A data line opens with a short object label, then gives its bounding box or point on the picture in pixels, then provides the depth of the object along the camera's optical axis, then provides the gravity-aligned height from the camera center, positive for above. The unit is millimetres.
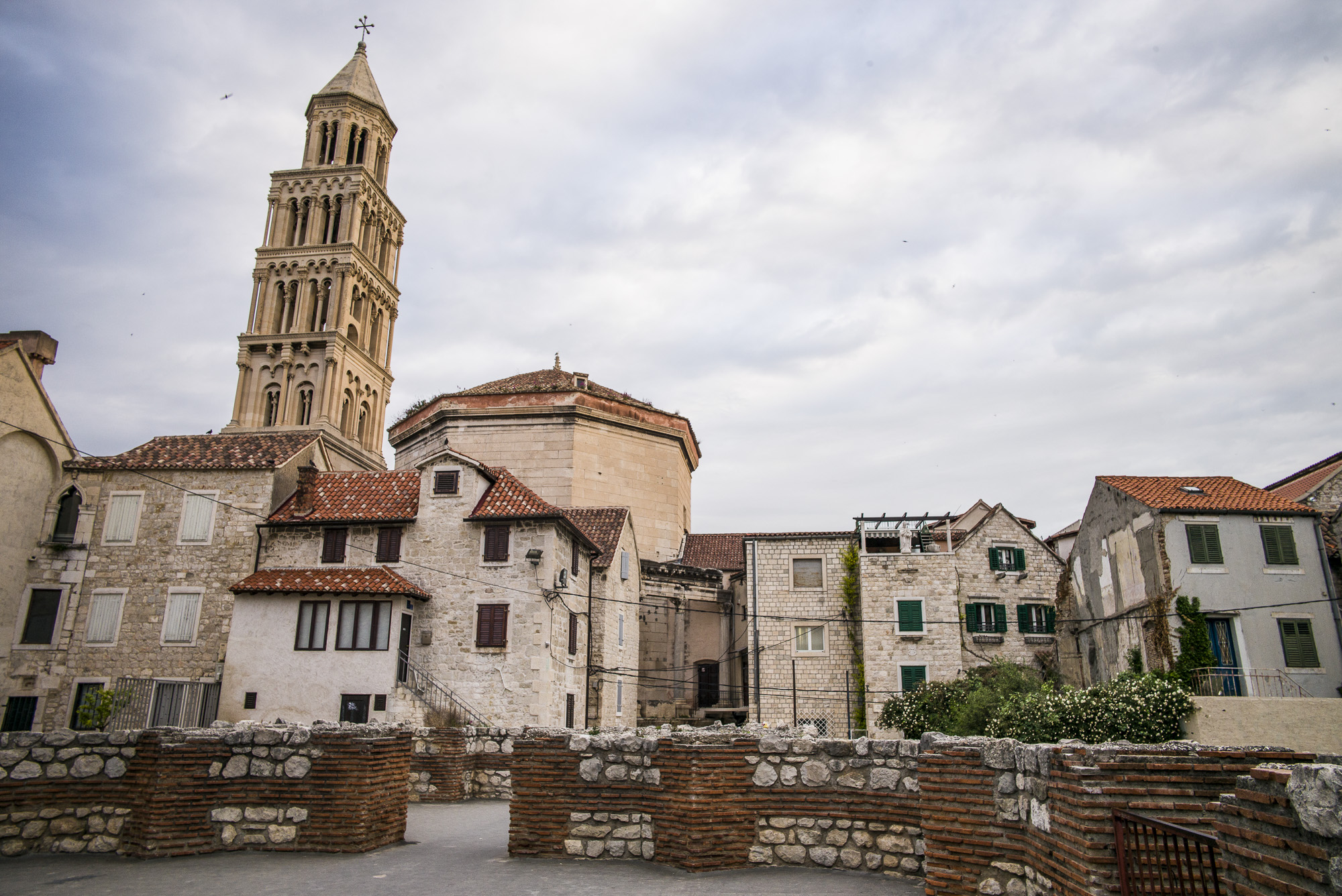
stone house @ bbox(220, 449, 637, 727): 24938 +2420
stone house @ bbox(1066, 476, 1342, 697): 25141 +3092
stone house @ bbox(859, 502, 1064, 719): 31688 +3066
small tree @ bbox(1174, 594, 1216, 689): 24703 +1311
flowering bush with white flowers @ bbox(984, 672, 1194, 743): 19953 -650
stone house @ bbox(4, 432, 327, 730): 26891 +3370
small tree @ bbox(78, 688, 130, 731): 23812 -642
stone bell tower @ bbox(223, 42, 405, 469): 53188 +25551
